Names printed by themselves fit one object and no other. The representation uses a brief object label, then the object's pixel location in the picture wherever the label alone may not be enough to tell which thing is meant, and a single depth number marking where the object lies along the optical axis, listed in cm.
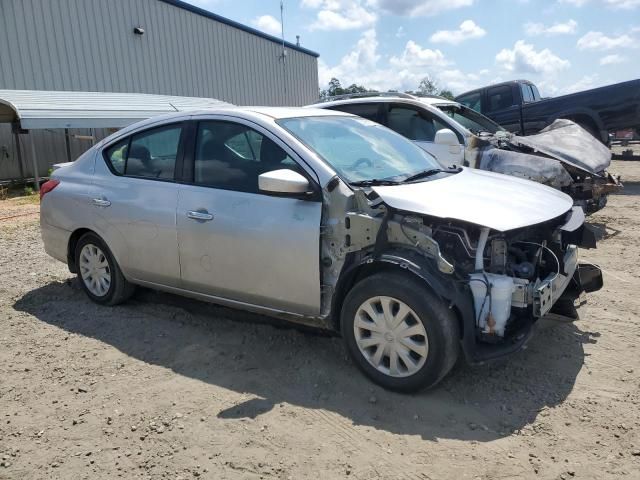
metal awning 1255
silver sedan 324
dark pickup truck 1114
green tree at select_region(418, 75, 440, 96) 5136
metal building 1528
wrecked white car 659
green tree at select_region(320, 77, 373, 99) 4452
